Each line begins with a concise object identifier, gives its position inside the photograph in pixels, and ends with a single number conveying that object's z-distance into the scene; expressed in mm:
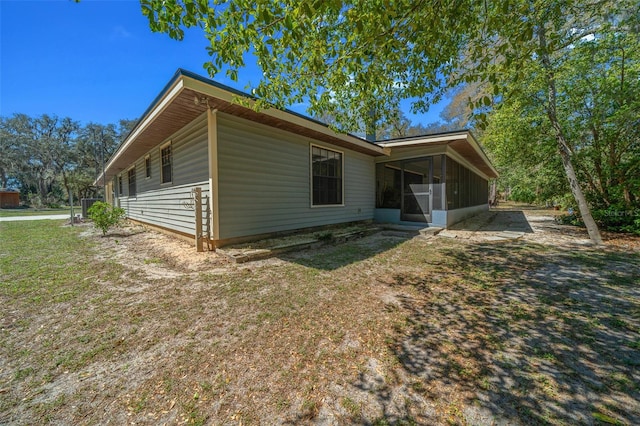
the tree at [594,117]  5898
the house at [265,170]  4742
